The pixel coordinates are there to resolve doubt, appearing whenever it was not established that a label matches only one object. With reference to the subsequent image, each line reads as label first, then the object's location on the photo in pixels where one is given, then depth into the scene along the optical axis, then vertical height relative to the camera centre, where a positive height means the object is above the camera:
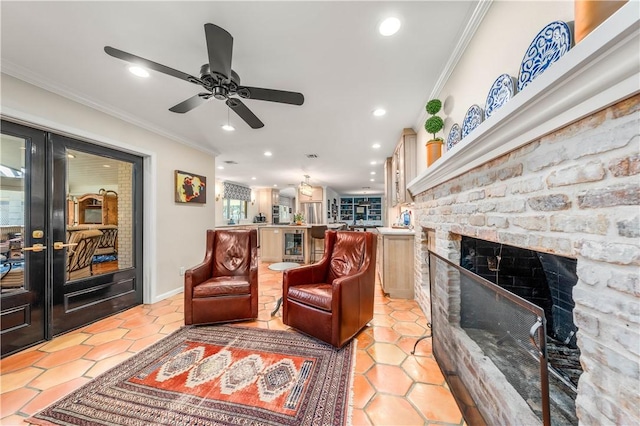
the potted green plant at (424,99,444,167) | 2.05 +0.78
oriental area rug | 1.32 -1.15
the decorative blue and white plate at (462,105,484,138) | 1.48 +0.64
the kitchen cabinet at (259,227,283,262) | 5.75 -0.74
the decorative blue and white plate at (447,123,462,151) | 1.78 +0.63
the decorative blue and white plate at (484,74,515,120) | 1.18 +0.66
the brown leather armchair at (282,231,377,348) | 1.94 -0.71
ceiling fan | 1.36 +0.97
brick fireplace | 0.60 -0.06
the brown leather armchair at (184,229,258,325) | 2.35 -0.73
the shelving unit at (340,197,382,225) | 12.77 +0.30
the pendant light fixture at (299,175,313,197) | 6.31 +0.73
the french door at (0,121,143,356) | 2.00 -0.17
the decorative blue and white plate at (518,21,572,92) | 0.87 +0.68
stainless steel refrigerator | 8.80 +0.12
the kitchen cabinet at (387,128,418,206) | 3.19 +0.75
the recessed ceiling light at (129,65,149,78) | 1.90 +1.23
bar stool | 5.28 -0.37
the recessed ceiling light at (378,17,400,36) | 1.44 +1.22
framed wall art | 3.44 +0.46
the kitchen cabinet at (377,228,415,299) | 3.19 -0.70
